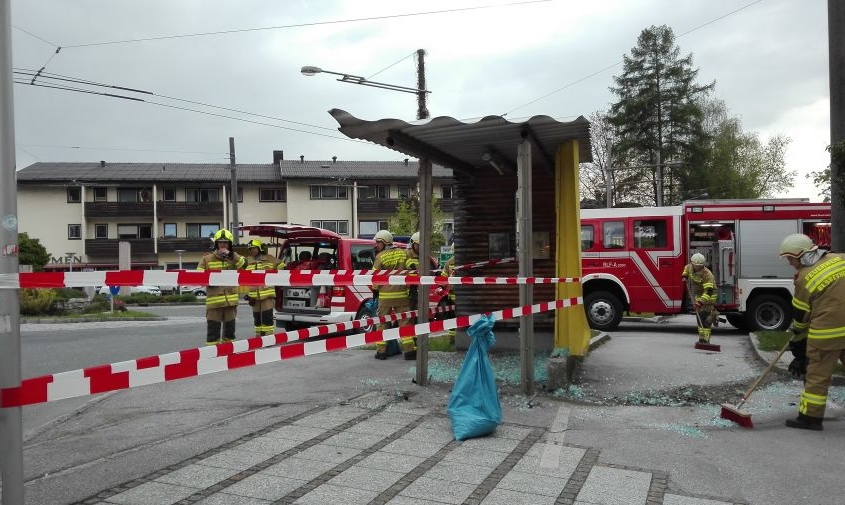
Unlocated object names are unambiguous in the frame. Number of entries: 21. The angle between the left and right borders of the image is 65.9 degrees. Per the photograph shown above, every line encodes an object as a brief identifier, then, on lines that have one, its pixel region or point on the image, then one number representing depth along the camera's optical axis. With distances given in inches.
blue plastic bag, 193.3
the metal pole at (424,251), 269.9
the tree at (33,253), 1434.5
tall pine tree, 1562.5
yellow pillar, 283.1
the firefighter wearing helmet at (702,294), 424.5
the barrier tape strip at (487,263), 354.6
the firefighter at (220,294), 315.9
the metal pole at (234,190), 1085.9
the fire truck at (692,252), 502.6
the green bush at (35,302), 713.1
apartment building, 1930.4
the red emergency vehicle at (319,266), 450.9
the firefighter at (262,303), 368.8
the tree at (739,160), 1695.4
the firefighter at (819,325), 212.2
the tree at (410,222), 1421.0
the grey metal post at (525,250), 252.7
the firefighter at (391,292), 361.7
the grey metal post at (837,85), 314.2
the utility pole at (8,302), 107.3
